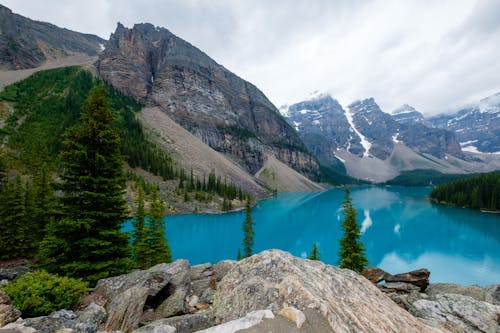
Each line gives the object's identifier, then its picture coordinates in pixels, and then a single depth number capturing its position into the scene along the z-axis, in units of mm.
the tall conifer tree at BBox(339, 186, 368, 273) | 19969
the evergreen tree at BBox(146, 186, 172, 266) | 20948
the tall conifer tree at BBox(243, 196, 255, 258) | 28859
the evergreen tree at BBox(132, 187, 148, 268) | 20645
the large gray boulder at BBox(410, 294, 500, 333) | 5302
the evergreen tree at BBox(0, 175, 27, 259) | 21609
